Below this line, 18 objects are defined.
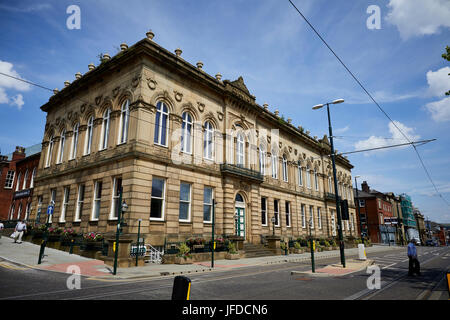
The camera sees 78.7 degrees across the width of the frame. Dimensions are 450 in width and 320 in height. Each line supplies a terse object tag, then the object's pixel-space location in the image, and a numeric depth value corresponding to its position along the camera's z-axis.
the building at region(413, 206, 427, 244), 98.62
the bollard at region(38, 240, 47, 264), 13.14
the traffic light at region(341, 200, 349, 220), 15.84
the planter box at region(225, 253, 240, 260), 19.61
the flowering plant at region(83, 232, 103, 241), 16.75
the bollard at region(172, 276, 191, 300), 2.57
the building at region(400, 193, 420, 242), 83.10
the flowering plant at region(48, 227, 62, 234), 20.74
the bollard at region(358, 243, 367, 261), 18.78
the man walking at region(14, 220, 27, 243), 20.95
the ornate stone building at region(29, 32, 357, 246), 18.11
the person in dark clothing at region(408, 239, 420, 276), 12.30
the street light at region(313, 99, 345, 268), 14.51
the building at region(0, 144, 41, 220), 33.78
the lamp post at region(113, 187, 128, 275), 11.64
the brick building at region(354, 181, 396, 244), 64.12
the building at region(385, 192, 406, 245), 69.97
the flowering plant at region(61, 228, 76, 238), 19.32
